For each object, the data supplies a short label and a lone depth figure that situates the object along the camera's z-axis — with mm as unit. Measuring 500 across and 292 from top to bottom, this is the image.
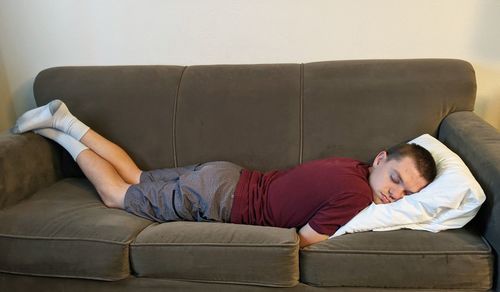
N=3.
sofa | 1311
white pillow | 1330
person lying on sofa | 1451
